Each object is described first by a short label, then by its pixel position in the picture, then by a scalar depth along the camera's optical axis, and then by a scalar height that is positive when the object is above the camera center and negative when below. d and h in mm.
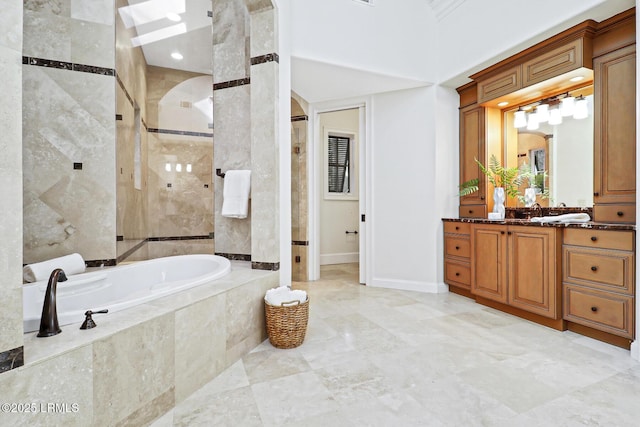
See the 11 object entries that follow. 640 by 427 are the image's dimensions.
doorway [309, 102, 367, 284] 5477 +372
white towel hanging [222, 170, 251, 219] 2711 +172
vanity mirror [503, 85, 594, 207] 2822 +655
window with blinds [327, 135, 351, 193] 5730 +886
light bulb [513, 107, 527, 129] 3389 +991
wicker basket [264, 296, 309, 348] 2207 -767
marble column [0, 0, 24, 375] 950 +81
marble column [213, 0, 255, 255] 2859 +981
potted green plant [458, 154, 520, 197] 3387 +364
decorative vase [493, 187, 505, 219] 3307 +120
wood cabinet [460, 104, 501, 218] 3531 +726
